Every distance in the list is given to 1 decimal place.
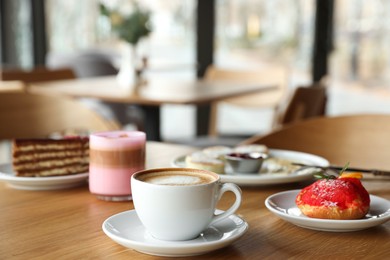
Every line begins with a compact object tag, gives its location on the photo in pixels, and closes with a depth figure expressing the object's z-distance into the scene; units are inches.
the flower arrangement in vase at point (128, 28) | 150.8
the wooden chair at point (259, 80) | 167.0
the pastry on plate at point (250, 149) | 50.7
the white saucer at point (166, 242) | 34.2
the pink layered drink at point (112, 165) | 43.7
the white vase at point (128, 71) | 145.3
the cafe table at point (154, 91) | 126.3
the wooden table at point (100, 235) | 35.4
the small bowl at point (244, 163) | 48.0
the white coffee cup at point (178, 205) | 35.2
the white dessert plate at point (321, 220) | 37.7
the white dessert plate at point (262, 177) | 46.1
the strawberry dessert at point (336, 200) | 38.5
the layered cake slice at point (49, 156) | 46.9
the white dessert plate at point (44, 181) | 45.9
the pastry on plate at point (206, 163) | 47.2
